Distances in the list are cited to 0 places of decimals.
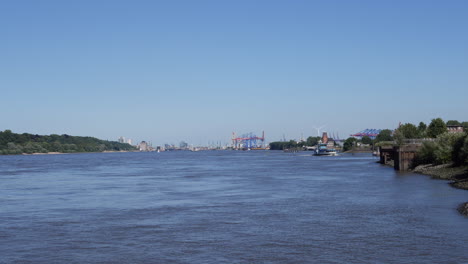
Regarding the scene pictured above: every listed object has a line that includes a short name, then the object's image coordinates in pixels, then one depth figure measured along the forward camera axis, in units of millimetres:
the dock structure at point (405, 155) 62594
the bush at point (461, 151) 45188
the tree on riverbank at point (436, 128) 99625
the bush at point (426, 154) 56712
